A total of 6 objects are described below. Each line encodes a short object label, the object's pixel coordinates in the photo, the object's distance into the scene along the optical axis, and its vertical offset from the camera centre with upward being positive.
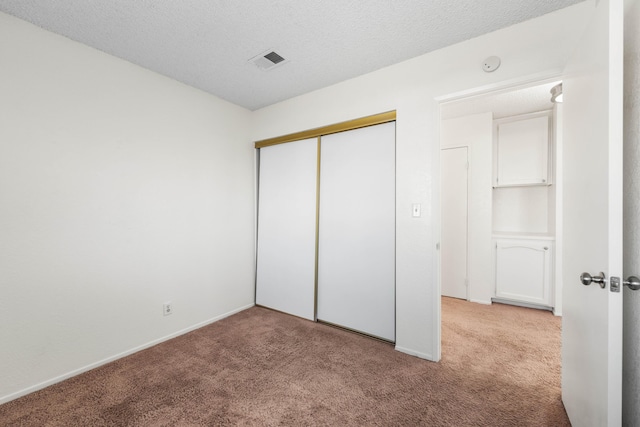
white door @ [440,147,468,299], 3.62 -0.05
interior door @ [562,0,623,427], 1.01 +0.01
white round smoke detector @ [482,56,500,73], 1.88 +1.09
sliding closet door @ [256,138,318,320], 2.95 -0.14
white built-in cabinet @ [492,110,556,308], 3.22 +0.14
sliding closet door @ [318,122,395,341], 2.44 -0.14
